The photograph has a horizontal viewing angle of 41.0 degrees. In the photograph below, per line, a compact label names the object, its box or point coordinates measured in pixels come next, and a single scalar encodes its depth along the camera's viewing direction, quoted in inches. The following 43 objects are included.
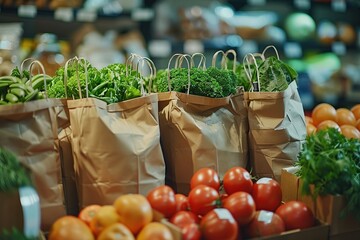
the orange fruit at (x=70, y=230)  49.1
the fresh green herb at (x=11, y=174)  49.5
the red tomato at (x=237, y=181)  61.0
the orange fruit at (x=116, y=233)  48.3
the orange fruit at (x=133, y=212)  51.3
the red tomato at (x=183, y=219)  54.2
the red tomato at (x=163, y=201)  55.6
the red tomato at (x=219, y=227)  52.8
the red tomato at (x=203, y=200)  56.9
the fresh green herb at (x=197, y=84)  70.4
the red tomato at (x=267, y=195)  61.1
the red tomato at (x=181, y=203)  58.0
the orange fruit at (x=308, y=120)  95.8
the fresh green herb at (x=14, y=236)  44.3
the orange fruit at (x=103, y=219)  51.3
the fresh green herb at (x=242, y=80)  80.1
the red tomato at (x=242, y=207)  55.6
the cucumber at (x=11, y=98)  57.6
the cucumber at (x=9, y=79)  60.7
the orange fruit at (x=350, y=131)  86.9
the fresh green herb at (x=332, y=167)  58.6
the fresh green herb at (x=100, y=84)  65.5
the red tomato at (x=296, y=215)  58.4
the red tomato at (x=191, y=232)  52.4
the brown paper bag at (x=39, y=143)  56.5
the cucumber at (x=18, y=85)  59.2
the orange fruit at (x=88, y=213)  53.6
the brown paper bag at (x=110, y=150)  61.1
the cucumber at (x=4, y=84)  60.2
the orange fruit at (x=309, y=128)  87.4
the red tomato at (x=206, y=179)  60.8
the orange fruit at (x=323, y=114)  93.3
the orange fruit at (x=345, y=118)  93.4
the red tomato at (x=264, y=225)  56.0
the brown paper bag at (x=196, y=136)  68.8
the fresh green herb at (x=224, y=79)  72.4
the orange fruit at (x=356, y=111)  98.8
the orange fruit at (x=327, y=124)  87.4
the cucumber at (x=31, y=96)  58.0
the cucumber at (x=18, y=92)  58.2
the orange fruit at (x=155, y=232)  49.3
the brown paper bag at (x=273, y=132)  73.2
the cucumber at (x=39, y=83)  68.6
